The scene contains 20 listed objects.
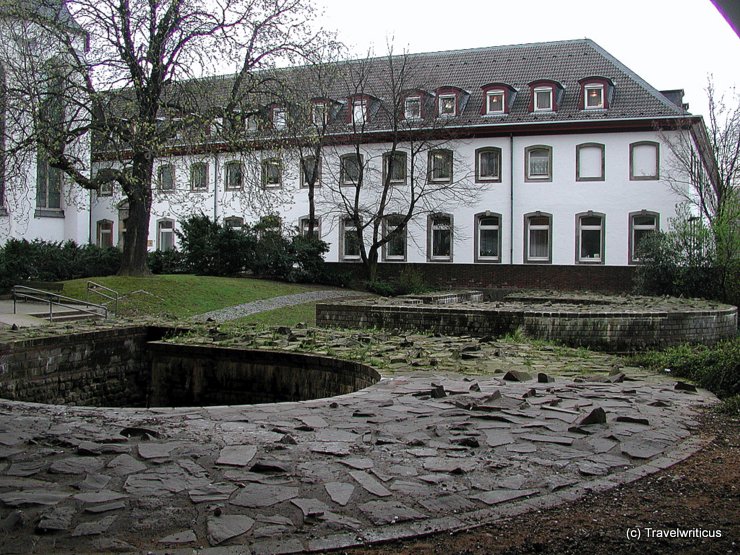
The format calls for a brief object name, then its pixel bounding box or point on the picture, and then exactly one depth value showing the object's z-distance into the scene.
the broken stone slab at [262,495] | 5.08
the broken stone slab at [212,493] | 5.14
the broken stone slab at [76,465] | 5.70
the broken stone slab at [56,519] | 4.54
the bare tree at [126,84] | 23.69
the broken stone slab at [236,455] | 6.00
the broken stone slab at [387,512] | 4.86
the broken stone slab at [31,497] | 4.94
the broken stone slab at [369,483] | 5.38
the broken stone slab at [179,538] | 4.45
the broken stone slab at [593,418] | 7.38
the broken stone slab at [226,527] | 4.49
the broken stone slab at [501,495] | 5.24
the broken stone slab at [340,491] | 5.19
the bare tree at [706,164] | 33.31
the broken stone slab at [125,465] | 5.74
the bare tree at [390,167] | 37.34
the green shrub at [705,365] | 9.73
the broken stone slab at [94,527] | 4.51
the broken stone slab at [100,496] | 5.04
